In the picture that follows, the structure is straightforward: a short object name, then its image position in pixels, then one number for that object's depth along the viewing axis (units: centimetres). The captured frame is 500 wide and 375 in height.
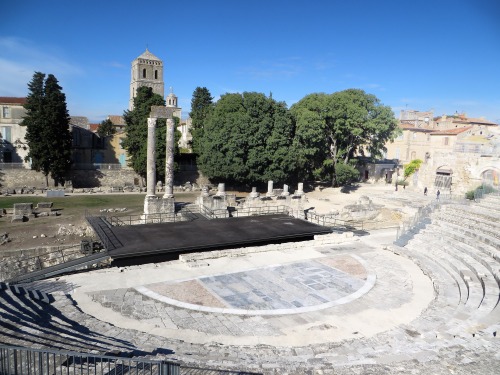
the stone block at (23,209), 2931
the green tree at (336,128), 4238
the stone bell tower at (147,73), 7462
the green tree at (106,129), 6050
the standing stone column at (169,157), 2841
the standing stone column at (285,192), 3668
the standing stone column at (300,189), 3703
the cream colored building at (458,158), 3278
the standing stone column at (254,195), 3429
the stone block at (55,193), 3884
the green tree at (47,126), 4100
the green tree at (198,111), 4884
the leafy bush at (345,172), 4259
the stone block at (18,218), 2865
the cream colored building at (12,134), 4575
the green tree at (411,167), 4794
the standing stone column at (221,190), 3242
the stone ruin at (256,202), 3012
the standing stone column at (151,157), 2767
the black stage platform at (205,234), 1877
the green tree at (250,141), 4091
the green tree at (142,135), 4381
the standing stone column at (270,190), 3697
